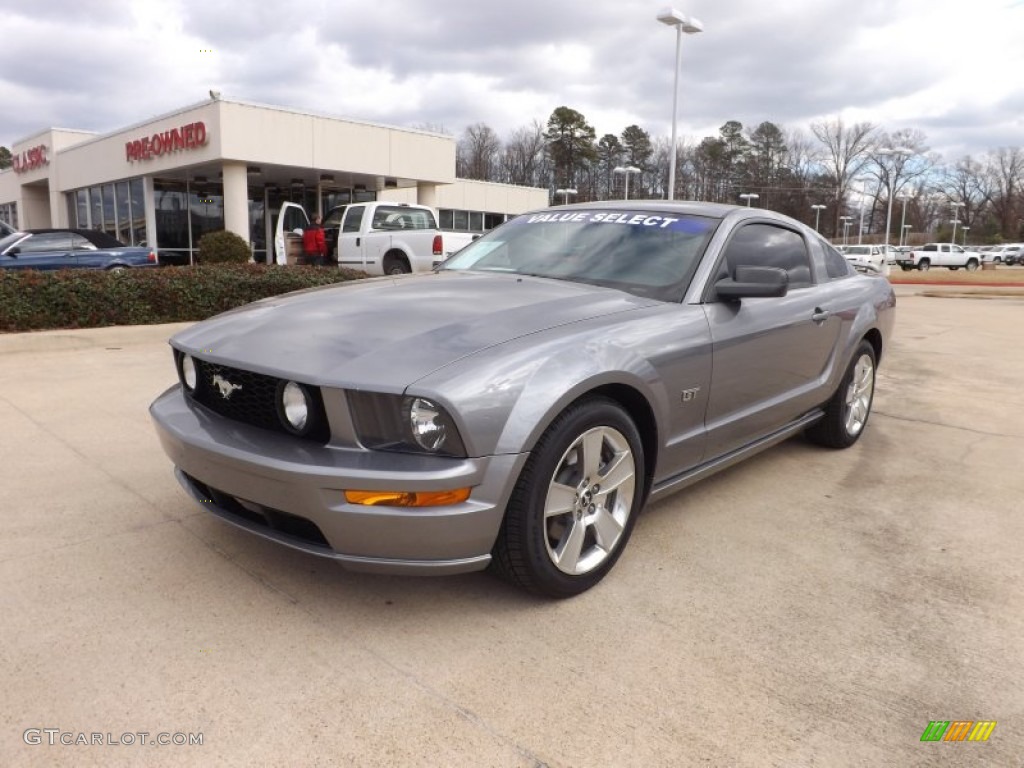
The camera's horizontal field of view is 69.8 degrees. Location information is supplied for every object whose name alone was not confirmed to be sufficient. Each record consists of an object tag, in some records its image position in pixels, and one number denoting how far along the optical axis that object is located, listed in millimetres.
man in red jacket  15273
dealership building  18172
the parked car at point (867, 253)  46719
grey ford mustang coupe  2318
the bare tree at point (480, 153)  70375
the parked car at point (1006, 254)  65619
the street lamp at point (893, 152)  32766
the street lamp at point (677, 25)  17844
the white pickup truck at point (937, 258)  51344
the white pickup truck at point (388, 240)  13969
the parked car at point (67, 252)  13469
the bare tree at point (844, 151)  81188
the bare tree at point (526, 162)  71625
